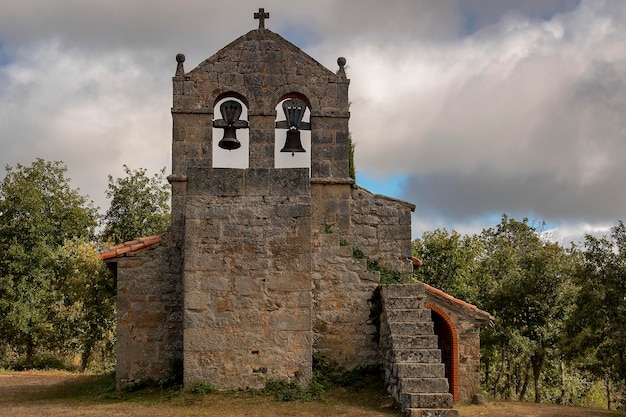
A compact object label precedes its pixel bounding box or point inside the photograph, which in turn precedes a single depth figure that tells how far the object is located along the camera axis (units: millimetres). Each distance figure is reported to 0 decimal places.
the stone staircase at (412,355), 9969
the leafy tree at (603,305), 13484
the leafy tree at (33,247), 26734
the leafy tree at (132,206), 29219
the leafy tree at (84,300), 22078
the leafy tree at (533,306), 19109
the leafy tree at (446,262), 25094
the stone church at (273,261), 11414
